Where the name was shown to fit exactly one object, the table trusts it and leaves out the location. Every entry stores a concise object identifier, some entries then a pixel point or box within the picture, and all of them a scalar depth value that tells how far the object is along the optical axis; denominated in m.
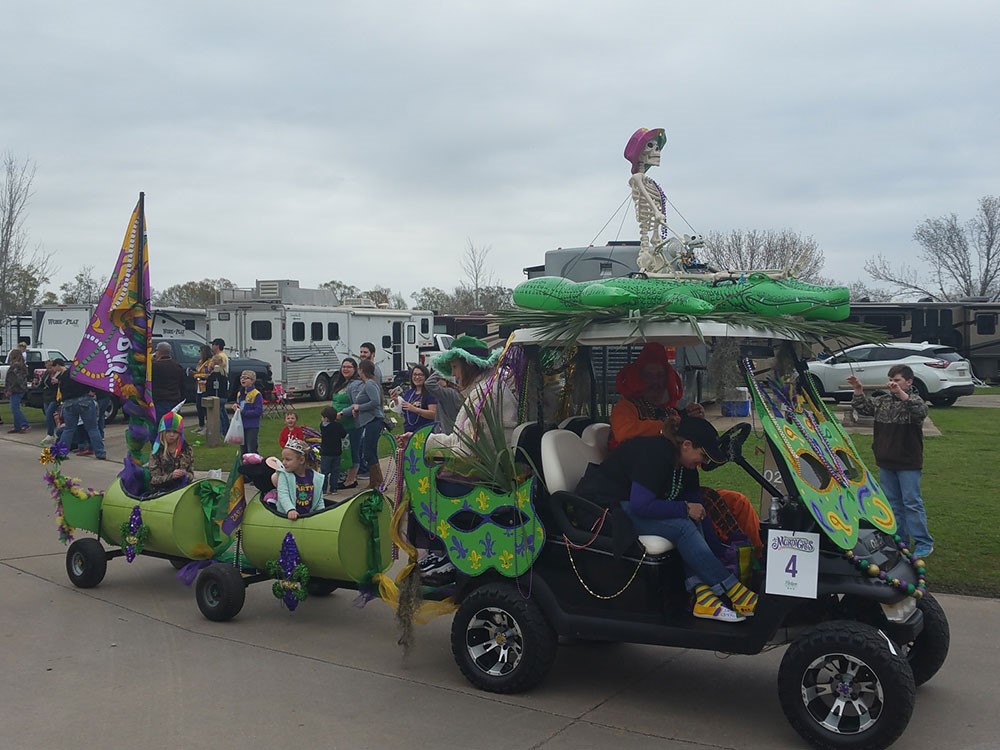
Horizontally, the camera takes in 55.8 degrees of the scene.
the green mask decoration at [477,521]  5.68
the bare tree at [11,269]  32.00
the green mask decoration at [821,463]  5.02
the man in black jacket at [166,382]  14.57
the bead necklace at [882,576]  4.83
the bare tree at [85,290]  57.94
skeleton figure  6.13
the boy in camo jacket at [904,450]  8.04
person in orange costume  5.93
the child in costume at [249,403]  12.83
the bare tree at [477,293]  38.28
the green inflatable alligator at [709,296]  5.27
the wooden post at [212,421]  17.34
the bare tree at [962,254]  47.75
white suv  20.78
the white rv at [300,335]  24.95
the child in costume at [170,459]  8.17
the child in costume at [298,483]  7.21
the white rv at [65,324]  26.31
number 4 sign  4.82
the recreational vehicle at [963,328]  28.73
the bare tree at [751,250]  31.67
